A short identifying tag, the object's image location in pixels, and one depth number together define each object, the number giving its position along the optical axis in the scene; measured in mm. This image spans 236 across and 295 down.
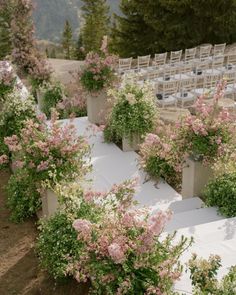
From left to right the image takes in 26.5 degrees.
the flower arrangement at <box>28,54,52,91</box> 12602
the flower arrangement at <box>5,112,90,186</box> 6180
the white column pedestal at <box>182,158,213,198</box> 6879
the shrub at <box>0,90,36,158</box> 8344
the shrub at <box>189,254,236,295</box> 3836
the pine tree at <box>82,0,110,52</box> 35750
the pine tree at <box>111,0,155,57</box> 22531
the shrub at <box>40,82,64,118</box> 12055
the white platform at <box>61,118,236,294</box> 5203
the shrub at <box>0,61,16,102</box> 10406
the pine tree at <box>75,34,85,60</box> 39775
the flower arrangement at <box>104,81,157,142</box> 8391
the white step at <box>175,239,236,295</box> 4672
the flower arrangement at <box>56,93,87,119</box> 11471
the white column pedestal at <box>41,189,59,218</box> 6329
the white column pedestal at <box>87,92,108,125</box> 10345
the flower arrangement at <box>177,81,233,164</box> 6672
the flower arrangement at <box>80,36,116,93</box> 9914
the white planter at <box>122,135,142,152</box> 8712
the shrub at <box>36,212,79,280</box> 5270
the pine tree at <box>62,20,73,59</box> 46569
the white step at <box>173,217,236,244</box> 5462
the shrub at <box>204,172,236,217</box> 6164
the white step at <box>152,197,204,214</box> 6738
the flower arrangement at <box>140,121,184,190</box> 6980
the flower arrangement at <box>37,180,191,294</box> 4195
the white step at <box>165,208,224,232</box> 5957
